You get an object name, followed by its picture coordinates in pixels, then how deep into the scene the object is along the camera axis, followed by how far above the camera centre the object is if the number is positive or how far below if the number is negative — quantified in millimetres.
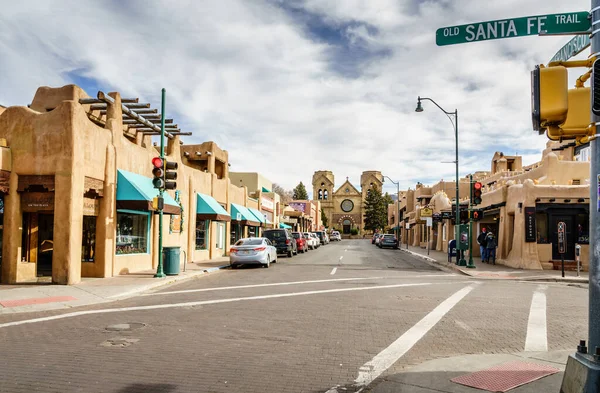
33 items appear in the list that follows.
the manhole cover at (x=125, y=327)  8539 -2039
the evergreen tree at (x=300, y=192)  147875 +6510
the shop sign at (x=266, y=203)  45625 +971
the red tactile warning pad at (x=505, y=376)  5520 -1898
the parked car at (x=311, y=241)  45931 -2596
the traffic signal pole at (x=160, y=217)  16539 -162
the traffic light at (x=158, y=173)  16094 +1286
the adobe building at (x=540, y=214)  22500 +124
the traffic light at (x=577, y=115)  4633 +959
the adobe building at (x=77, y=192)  14383 +634
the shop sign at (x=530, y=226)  22500 -441
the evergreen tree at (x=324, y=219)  139375 -1557
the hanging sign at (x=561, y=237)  18781 -776
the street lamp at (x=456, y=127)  24486 +4517
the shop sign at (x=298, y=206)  86550 +1386
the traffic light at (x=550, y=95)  4617 +1152
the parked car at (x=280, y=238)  31125 -1562
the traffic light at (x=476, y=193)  22359 +1037
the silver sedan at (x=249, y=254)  22141 -1850
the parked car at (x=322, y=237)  65919 -3076
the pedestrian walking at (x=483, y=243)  27158 -1501
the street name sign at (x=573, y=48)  4922 +1763
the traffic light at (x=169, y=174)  16280 +1267
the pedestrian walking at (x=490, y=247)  26238 -1653
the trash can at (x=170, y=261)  17453 -1738
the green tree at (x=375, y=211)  125875 +915
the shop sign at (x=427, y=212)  41000 +223
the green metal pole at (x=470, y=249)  22883 -1582
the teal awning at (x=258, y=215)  38059 -138
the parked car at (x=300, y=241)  37406 -2118
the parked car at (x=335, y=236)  90300 -4063
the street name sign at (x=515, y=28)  4879 +1936
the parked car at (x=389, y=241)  50656 -2745
